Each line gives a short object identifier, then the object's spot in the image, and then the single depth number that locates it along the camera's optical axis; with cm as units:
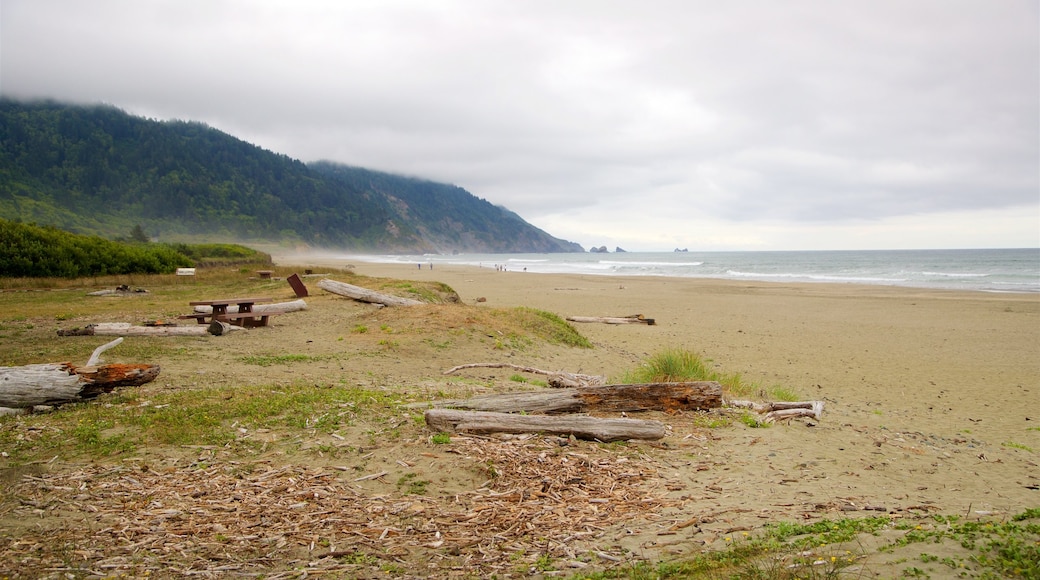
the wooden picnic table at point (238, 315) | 1345
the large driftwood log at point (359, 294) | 1705
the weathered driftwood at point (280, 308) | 1565
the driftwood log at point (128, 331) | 1183
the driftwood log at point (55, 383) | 666
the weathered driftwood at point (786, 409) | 749
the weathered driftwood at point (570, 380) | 878
